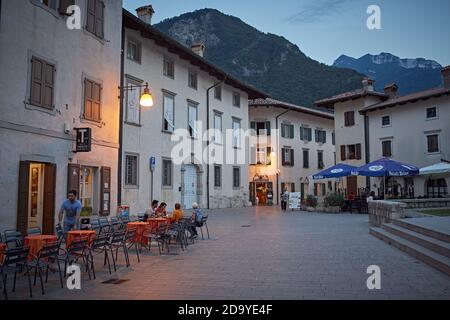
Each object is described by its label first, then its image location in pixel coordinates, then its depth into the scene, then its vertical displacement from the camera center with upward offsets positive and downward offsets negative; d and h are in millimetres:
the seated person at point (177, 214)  12742 -540
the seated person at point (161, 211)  13629 -475
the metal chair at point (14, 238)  7923 -792
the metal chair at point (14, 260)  6035 -924
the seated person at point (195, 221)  12852 -768
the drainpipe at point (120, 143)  18766 +2472
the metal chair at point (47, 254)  6555 -918
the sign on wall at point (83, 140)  13461 +1841
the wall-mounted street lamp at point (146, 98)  12562 +2947
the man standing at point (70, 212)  9750 -354
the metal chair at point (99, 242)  7898 -874
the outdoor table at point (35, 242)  7930 -859
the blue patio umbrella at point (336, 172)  24136 +1396
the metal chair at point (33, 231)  8630 -712
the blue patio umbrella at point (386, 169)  21047 +1354
